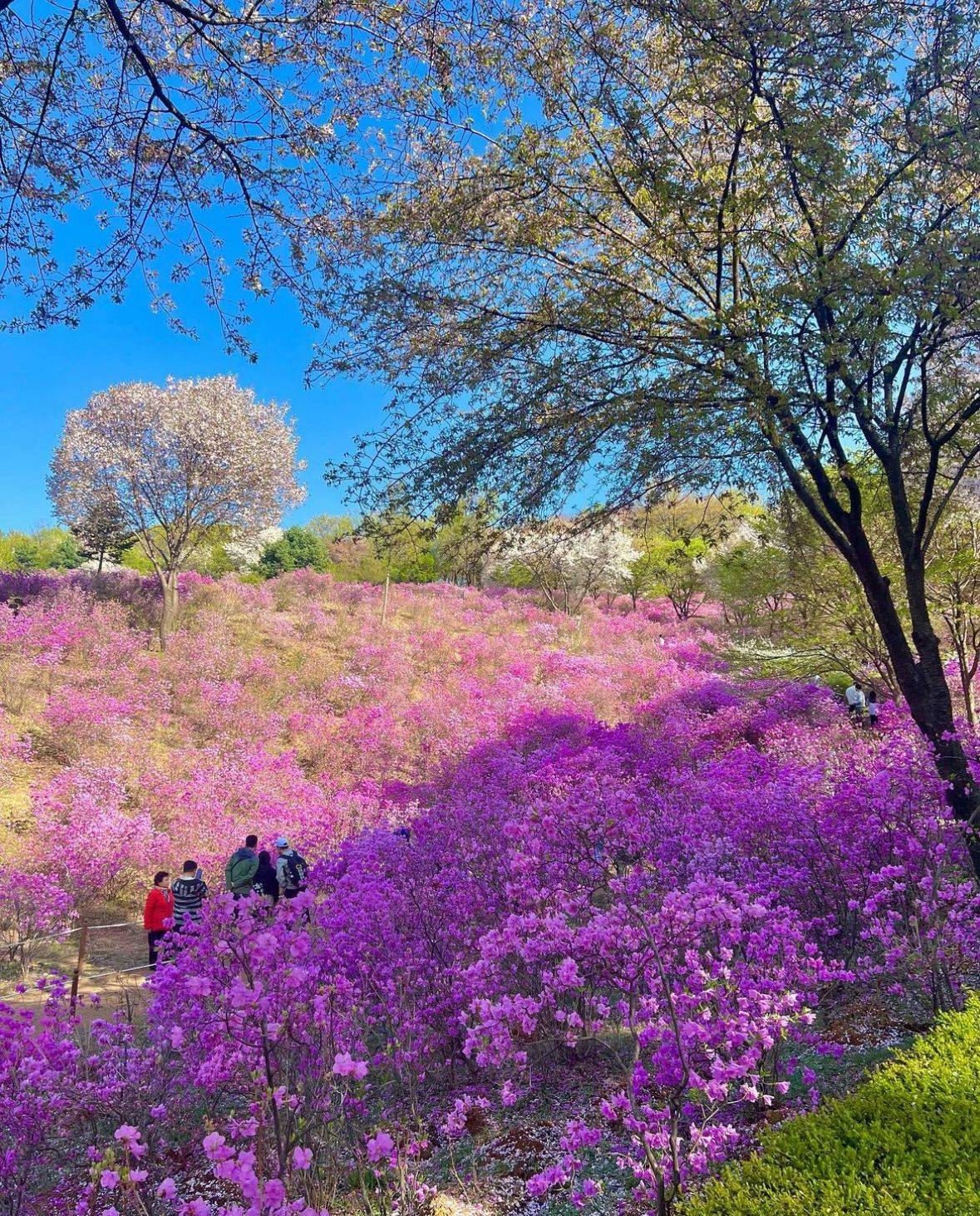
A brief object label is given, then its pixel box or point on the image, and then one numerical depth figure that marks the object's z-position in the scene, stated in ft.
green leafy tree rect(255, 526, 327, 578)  147.84
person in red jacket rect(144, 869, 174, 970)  25.99
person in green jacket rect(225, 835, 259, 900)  27.96
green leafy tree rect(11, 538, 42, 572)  170.70
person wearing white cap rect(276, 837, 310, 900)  28.65
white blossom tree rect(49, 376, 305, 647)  66.95
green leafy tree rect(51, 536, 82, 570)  161.70
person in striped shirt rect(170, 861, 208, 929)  26.35
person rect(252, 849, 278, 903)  28.89
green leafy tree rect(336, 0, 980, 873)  14.20
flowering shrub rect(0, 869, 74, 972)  28.45
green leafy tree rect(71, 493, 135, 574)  68.69
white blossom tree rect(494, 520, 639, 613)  111.65
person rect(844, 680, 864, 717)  46.06
